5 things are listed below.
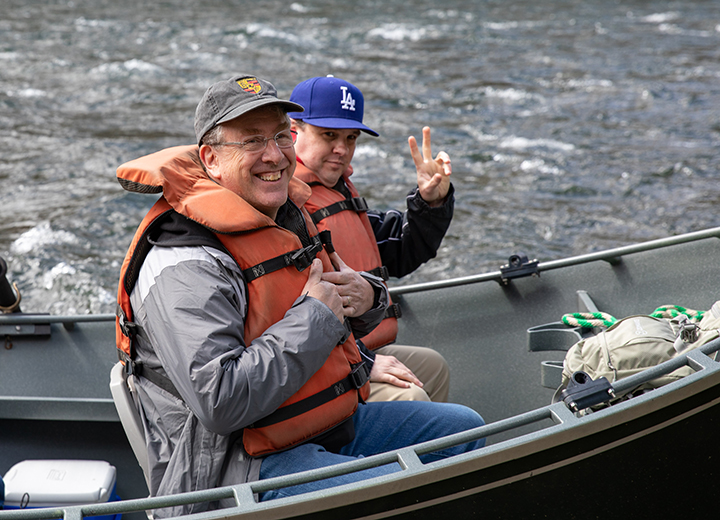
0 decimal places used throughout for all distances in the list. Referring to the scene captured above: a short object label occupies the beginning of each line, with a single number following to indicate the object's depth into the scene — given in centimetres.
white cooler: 457
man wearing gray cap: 325
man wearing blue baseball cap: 504
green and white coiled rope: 498
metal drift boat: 344
